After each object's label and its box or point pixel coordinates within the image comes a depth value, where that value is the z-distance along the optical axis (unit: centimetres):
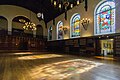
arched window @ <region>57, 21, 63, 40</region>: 905
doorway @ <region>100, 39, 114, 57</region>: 558
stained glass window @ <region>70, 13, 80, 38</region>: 709
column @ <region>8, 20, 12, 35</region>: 1004
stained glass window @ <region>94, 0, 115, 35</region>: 501
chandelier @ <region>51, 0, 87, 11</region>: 333
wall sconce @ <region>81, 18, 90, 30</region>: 606
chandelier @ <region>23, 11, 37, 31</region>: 842
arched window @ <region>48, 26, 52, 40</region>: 1123
